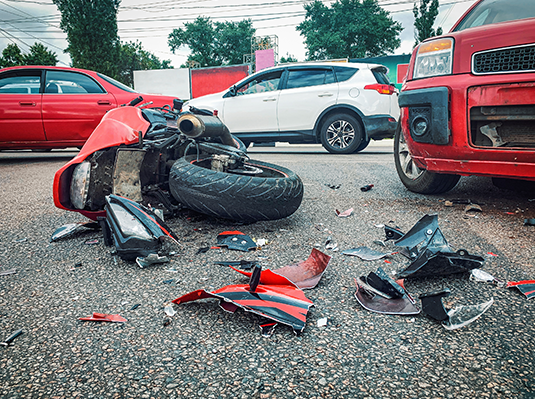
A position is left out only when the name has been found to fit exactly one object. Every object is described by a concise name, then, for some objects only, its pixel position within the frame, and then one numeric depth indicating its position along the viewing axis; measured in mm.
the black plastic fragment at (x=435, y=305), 1572
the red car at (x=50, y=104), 6660
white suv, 7516
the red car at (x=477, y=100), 2672
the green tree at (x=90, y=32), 35531
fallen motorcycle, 2668
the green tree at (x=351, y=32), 45969
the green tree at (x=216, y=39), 58031
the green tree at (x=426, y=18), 30891
